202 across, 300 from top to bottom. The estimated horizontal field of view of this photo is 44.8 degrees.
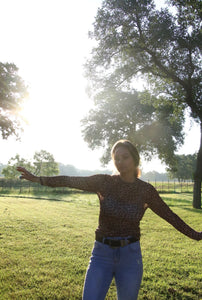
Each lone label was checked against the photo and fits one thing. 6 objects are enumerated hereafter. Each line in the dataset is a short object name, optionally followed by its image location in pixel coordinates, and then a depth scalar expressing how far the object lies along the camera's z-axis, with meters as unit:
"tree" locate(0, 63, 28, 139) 23.69
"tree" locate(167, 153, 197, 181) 88.12
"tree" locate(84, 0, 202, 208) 14.25
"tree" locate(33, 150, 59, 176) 73.88
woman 2.43
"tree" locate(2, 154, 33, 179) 68.88
